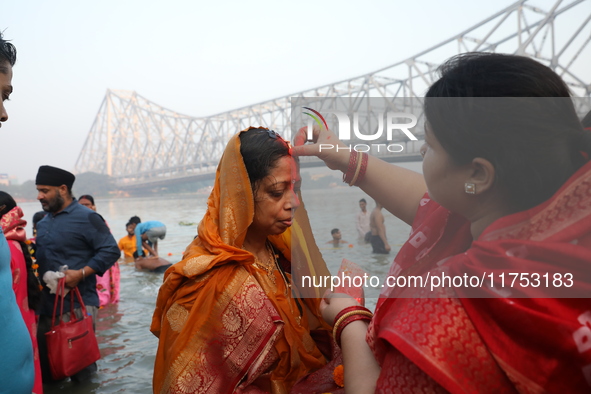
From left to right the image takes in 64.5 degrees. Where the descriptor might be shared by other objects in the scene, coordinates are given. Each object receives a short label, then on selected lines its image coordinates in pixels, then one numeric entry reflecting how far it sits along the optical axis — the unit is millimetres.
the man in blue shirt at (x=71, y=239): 3547
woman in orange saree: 1477
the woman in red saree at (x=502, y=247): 714
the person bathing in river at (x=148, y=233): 8492
